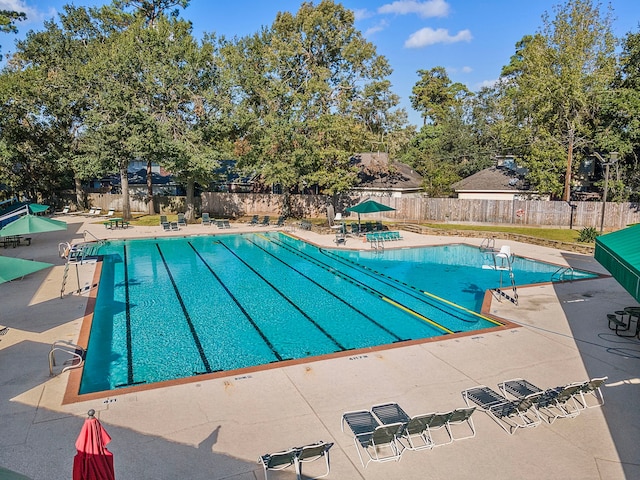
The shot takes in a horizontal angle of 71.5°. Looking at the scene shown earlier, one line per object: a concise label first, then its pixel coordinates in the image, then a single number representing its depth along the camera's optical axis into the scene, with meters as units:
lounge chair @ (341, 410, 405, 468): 6.14
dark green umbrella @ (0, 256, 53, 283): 9.45
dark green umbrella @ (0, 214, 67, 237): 17.33
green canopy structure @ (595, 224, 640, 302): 7.96
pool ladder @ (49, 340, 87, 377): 8.87
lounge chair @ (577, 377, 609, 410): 7.49
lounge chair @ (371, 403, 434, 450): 6.34
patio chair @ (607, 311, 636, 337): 11.23
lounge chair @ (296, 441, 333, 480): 5.69
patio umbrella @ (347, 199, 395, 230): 25.27
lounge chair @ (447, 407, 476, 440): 6.58
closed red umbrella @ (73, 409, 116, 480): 4.97
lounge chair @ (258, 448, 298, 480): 5.55
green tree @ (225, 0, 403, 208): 30.36
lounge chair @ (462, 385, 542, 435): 7.03
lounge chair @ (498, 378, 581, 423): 7.28
